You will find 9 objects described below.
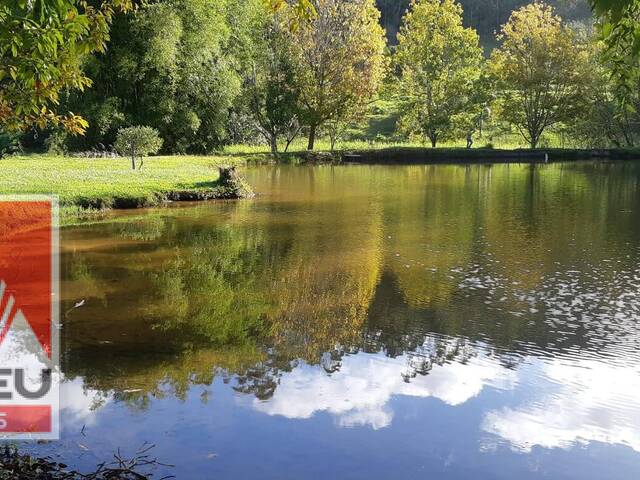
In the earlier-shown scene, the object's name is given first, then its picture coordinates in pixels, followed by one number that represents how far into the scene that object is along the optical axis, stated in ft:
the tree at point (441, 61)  161.03
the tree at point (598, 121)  157.19
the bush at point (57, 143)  120.37
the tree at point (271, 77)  142.82
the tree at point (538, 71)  156.56
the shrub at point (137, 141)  87.20
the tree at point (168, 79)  118.32
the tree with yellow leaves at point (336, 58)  144.25
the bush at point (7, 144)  110.72
